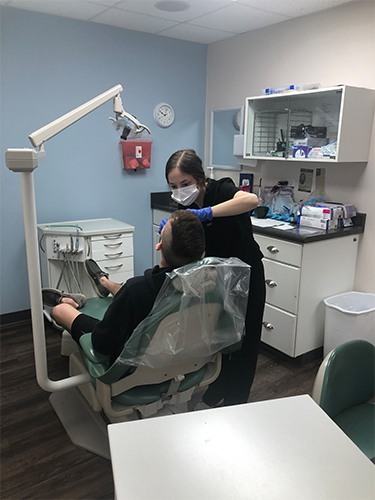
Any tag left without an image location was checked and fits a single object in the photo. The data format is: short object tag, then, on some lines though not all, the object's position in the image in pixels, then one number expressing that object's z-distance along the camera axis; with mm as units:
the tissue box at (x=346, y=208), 2605
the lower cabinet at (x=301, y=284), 2486
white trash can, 2416
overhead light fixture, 2576
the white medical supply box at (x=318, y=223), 2565
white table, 817
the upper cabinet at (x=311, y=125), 2418
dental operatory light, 1405
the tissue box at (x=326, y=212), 2567
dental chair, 1345
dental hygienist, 1698
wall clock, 3504
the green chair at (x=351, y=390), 1330
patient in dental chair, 1398
